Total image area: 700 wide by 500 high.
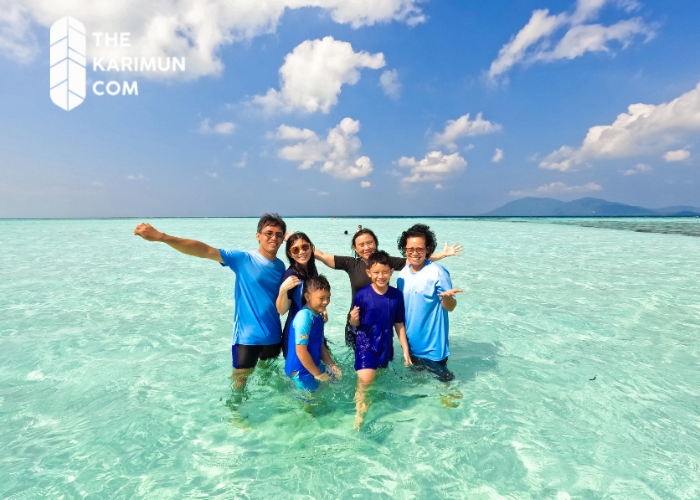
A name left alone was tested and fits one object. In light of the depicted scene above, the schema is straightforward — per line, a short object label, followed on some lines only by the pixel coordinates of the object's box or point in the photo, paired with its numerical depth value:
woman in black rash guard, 3.62
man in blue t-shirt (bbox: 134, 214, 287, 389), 3.38
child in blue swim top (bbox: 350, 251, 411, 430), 3.40
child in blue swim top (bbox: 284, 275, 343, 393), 3.06
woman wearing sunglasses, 3.34
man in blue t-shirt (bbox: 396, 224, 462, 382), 3.46
